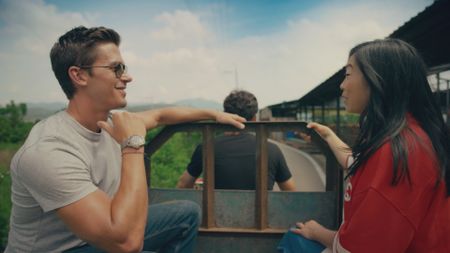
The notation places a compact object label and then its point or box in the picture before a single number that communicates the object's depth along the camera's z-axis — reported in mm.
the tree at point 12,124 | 40656
